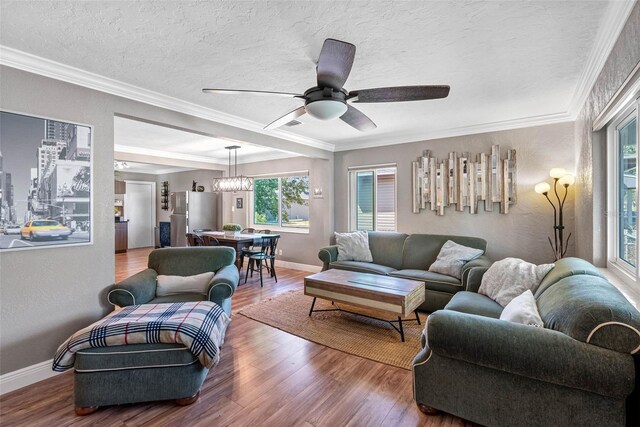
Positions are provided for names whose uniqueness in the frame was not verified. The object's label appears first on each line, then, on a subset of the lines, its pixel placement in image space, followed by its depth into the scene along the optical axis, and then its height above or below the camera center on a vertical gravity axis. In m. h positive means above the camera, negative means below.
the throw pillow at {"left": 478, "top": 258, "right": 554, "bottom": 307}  2.50 -0.58
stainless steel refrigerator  7.45 -0.01
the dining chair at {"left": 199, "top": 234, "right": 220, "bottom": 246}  5.27 -0.50
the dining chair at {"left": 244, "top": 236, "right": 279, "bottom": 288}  5.12 -0.73
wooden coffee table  2.79 -0.78
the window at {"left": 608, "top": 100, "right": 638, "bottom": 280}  2.20 +0.17
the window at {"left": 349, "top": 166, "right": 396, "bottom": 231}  5.25 +0.25
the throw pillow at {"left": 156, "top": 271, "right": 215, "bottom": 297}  2.93 -0.71
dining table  5.05 -0.47
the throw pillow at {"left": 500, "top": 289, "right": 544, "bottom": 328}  1.71 -0.60
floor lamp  3.42 +0.12
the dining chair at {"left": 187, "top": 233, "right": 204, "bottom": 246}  5.64 -0.52
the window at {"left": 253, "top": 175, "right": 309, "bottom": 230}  6.40 +0.24
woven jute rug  2.71 -1.23
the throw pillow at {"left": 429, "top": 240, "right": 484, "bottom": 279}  3.65 -0.58
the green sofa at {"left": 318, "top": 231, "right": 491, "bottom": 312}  3.54 -0.69
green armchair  2.61 -0.62
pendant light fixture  5.83 +0.58
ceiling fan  1.82 +0.82
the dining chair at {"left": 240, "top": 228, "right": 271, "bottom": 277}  5.30 -0.69
